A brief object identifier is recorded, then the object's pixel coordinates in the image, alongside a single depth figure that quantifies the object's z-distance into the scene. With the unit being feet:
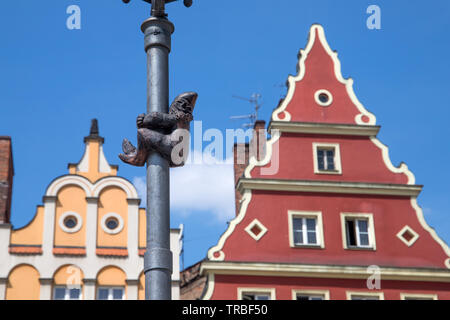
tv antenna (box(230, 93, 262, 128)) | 92.53
